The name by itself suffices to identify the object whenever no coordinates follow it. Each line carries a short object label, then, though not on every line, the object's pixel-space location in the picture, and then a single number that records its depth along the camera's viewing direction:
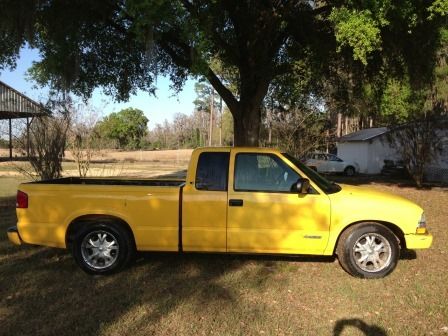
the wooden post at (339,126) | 52.19
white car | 30.12
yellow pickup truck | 6.32
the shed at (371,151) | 31.44
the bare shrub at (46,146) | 12.31
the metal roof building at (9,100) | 39.28
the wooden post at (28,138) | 12.18
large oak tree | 9.52
